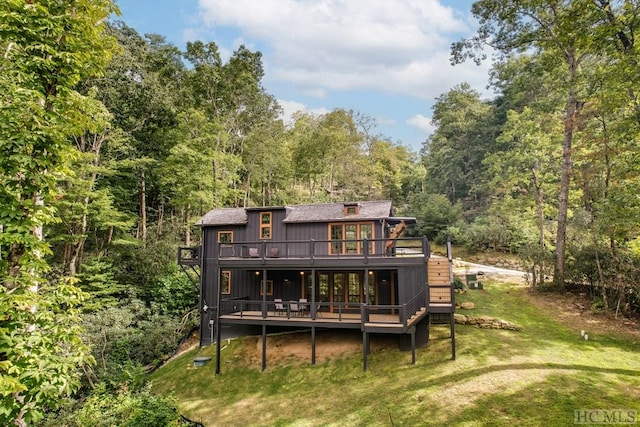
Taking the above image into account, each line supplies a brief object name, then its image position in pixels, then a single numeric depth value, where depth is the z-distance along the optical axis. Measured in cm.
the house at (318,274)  1285
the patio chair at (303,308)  1456
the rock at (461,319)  1422
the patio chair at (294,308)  1426
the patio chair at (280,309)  1566
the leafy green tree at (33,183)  457
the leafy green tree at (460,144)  3984
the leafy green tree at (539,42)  1603
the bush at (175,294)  1955
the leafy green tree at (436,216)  3381
